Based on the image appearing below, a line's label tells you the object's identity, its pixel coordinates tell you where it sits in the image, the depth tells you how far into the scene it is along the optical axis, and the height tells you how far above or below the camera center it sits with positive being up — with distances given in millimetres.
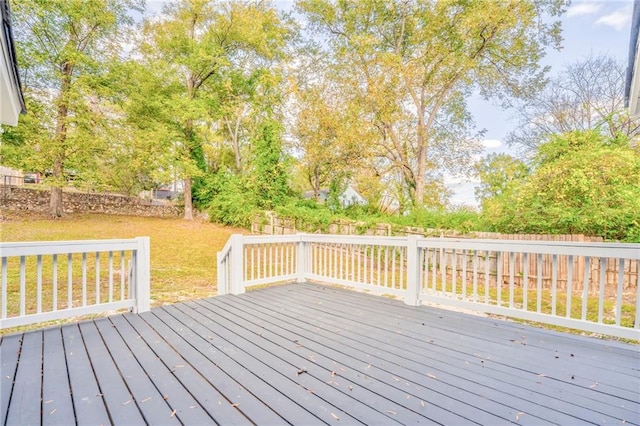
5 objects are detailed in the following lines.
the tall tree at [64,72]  10617 +4815
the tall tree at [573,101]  9445 +3652
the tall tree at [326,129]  9867 +2627
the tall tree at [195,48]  14273 +7638
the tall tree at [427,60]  9320 +4922
